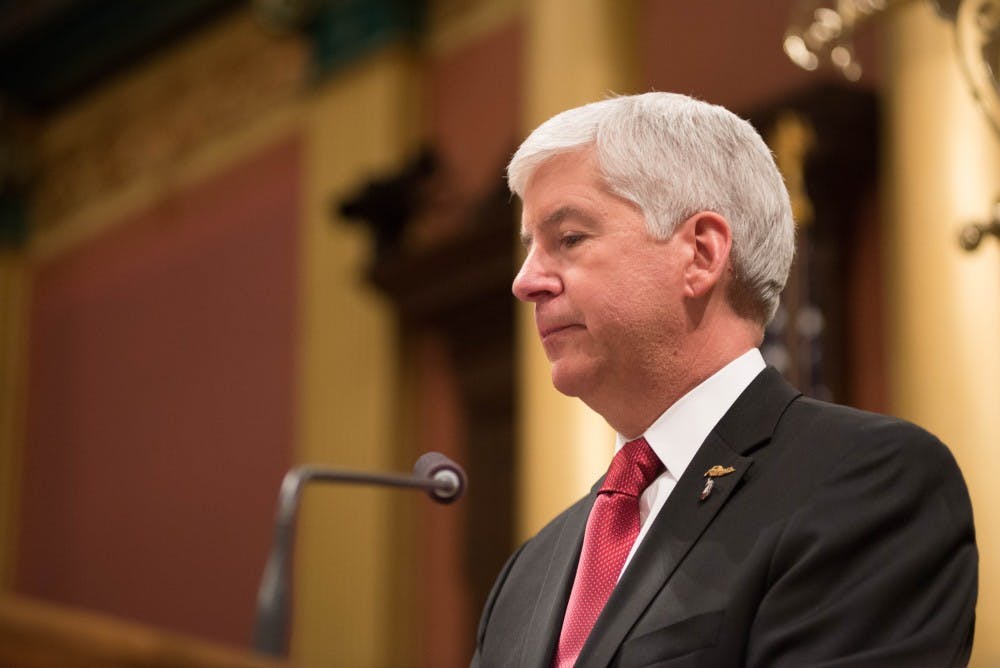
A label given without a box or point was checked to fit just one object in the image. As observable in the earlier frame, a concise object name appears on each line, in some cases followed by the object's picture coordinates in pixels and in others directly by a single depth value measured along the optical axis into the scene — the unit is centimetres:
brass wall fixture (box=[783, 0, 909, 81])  583
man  295
